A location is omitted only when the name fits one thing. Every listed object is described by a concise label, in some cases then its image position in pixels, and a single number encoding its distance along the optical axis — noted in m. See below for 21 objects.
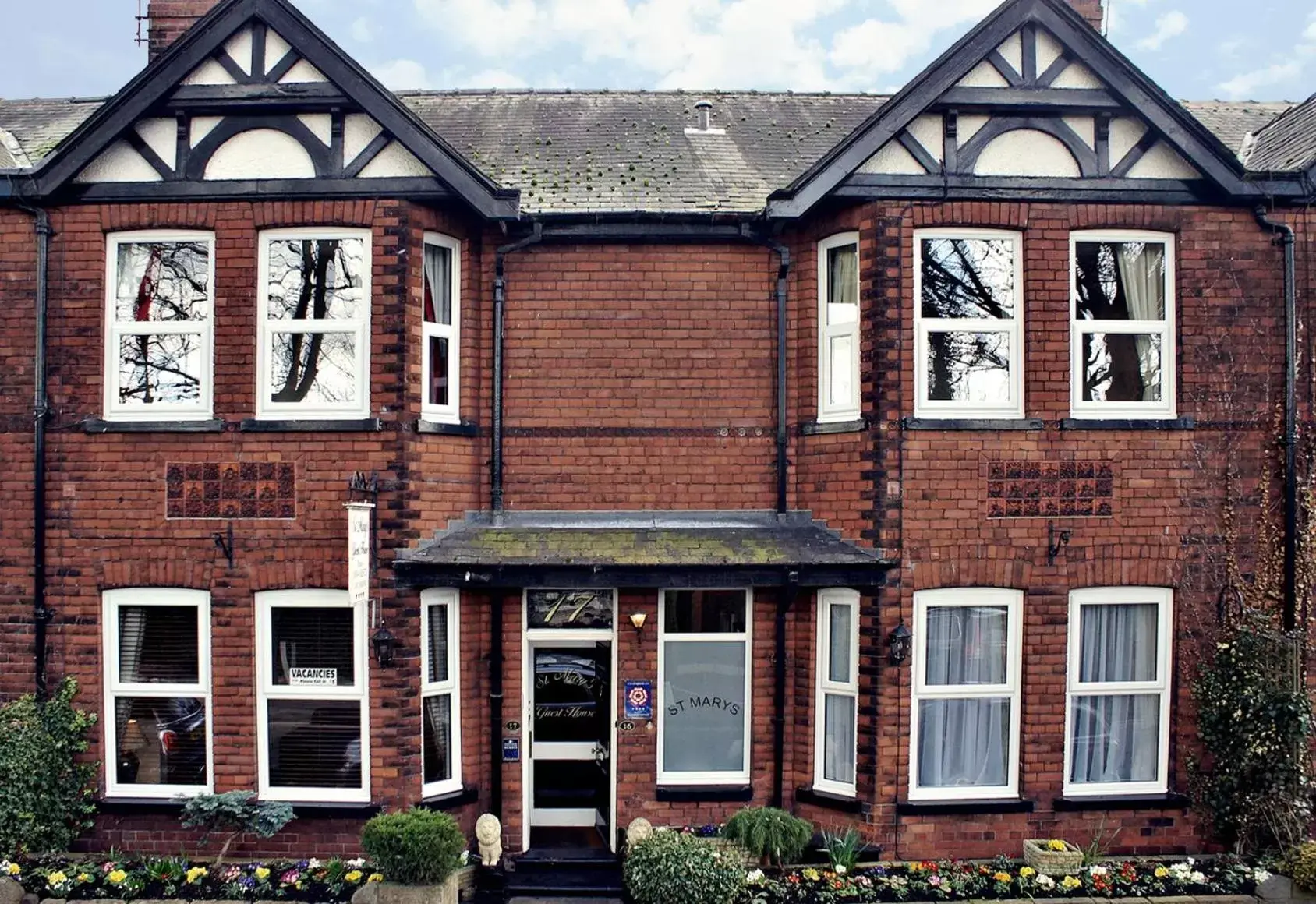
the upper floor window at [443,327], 9.23
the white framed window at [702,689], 9.38
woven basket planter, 8.48
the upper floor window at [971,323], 8.98
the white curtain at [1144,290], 9.20
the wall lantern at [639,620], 9.09
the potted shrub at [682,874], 7.86
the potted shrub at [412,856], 7.75
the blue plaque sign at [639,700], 9.26
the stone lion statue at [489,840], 8.82
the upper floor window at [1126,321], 9.13
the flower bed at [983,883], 8.15
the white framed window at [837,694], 9.03
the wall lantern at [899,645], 8.65
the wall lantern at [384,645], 8.59
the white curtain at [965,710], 9.00
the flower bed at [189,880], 8.12
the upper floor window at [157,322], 9.09
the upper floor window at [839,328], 9.16
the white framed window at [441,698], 9.07
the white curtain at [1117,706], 9.12
